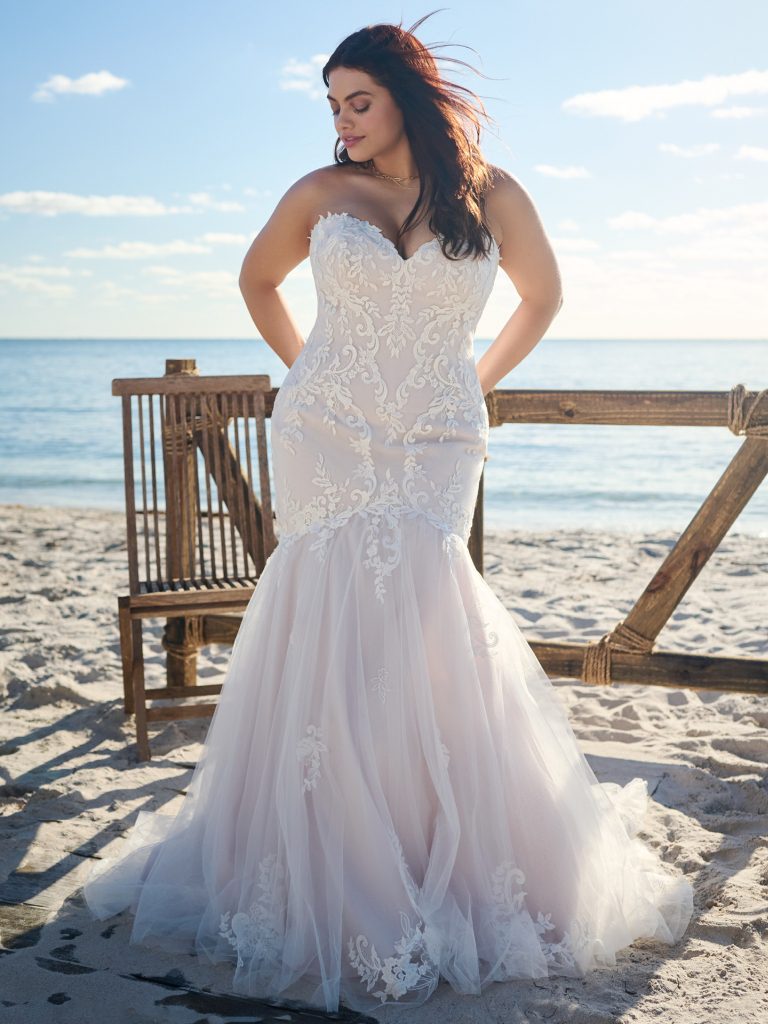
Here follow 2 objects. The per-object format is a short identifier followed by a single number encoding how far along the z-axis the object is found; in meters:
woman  2.33
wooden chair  3.75
